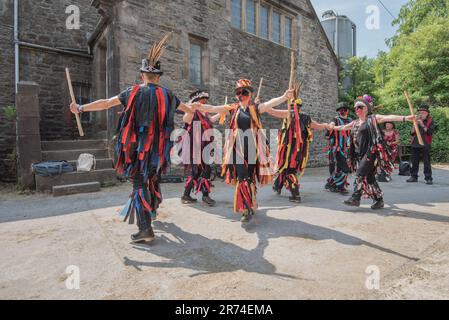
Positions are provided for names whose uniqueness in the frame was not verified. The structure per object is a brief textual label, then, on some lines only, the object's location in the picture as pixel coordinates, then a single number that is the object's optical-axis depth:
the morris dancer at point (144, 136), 3.43
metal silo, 28.08
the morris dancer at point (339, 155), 6.46
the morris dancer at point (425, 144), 8.03
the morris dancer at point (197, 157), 5.42
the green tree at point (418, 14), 24.77
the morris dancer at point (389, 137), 8.47
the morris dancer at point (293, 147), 5.71
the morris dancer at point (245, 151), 4.29
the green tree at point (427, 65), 17.70
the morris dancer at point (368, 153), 5.01
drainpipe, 10.51
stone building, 8.87
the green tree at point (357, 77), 20.66
